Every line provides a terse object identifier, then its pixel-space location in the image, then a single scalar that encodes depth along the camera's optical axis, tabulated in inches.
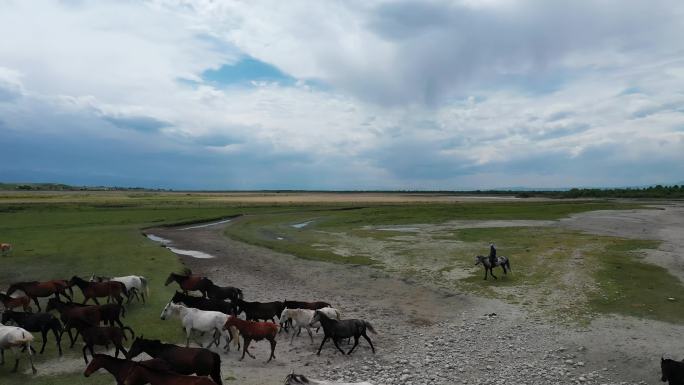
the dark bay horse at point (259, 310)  581.9
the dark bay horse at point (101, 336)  454.3
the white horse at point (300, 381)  327.9
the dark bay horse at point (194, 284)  698.8
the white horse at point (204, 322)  502.0
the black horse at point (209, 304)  583.5
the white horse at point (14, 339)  427.2
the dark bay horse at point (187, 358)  380.2
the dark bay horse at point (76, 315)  478.9
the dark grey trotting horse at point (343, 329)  497.0
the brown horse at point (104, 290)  625.2
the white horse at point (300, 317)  542.6
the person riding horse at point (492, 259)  848.3
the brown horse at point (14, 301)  576.4
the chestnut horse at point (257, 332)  481.7
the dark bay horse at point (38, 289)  627.5
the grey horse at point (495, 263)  851.4
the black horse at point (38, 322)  481.1
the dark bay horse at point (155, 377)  319.6
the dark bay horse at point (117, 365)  354.0
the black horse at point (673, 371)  373.4
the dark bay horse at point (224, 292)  669.9
